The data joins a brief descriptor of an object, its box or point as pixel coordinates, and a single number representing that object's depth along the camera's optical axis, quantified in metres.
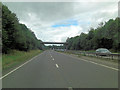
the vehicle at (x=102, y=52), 16.88
